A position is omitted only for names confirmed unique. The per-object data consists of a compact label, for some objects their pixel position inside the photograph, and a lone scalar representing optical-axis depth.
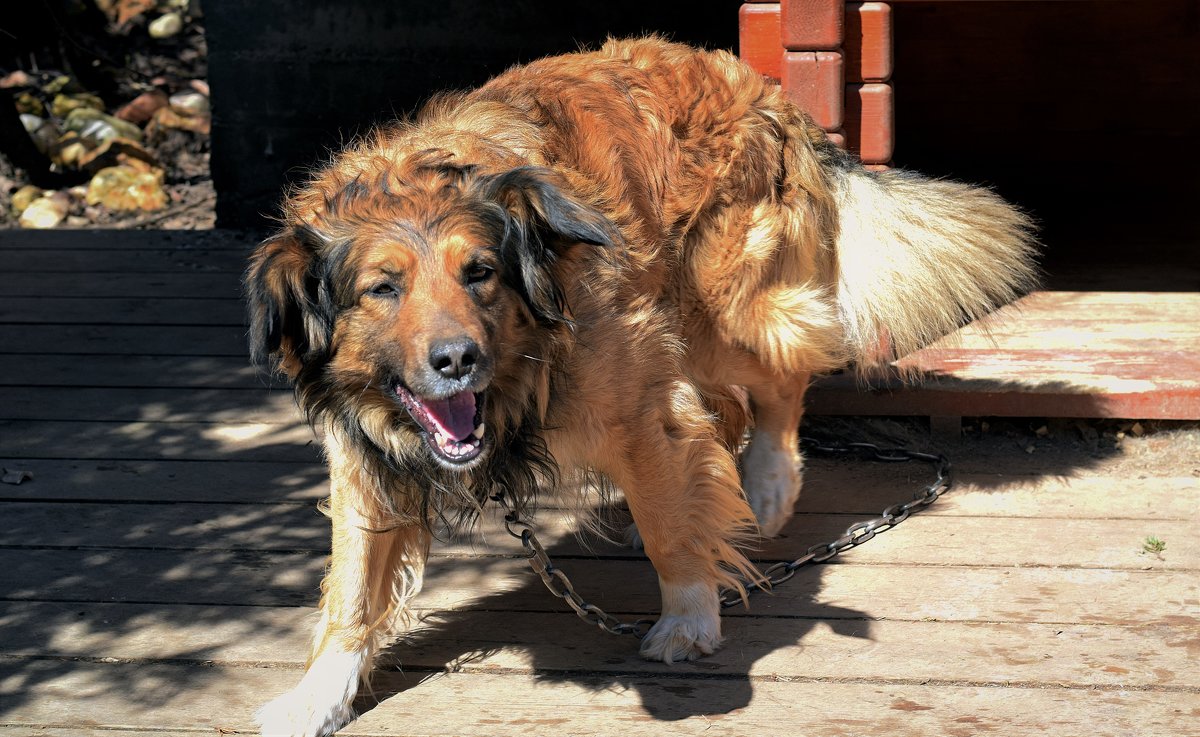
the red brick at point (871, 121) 4.19
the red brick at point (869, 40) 4.11
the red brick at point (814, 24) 3.95
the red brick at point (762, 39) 4.15
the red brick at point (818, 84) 3.99
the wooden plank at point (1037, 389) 4.09
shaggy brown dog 2.59
